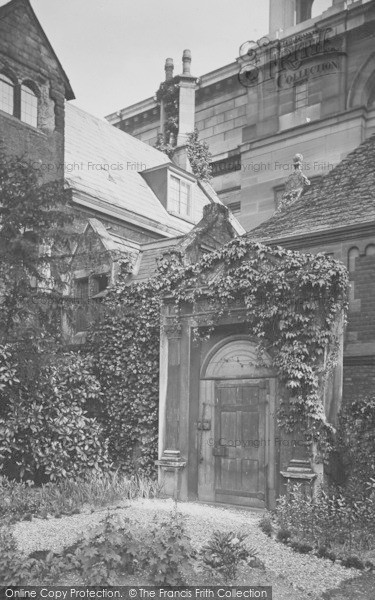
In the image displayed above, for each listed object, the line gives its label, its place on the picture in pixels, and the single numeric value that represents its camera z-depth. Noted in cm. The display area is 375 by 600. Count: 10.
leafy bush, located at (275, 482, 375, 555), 742
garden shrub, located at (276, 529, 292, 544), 755
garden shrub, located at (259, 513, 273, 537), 800
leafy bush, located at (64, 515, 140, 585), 578
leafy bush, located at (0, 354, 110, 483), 1084
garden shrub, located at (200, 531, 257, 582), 620
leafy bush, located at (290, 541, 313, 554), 721
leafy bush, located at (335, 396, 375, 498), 877
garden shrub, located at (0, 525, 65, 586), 562
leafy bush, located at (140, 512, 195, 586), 588
